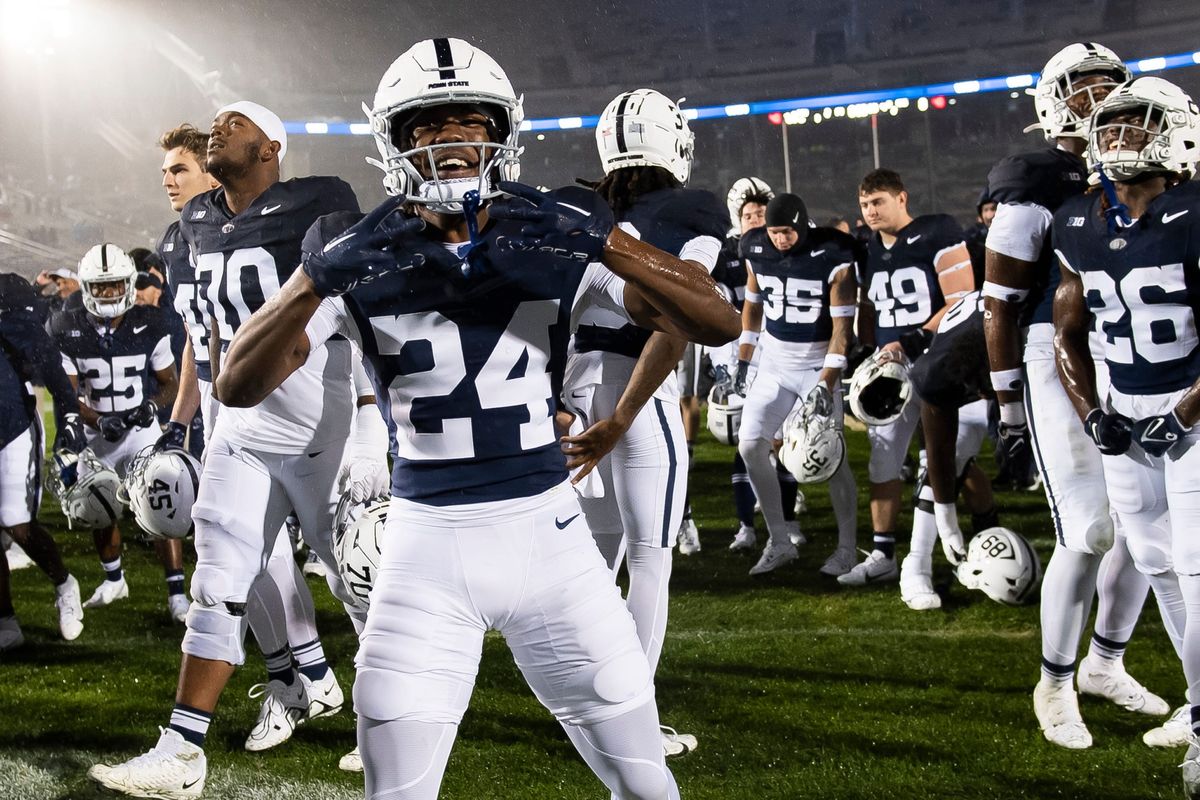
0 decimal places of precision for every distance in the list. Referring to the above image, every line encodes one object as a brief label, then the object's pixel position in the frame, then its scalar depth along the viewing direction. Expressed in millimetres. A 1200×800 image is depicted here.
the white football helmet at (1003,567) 3773
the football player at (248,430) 3021
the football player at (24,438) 4918
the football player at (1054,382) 3193
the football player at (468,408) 1800
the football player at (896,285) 5289
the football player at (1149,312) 2781
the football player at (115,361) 5684
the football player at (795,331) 5395
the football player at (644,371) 3000
